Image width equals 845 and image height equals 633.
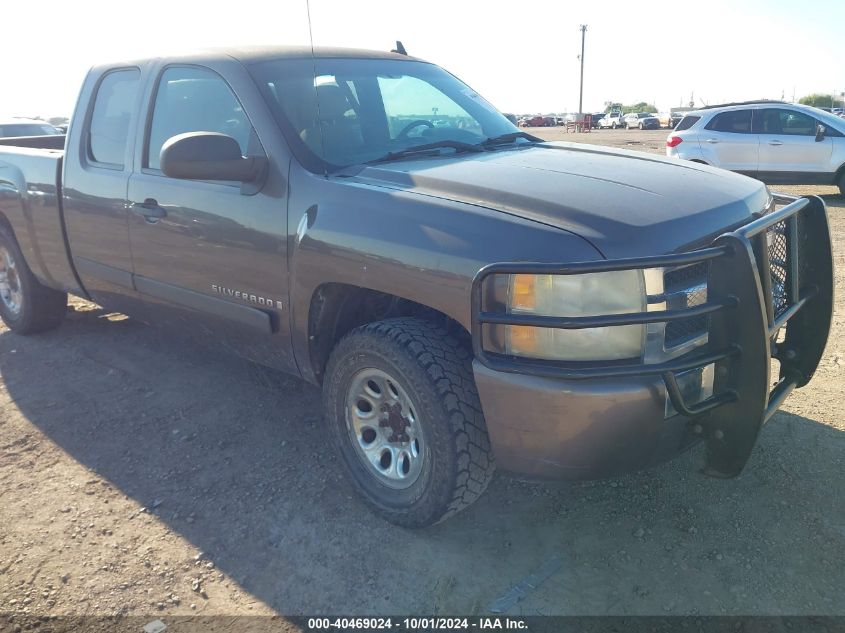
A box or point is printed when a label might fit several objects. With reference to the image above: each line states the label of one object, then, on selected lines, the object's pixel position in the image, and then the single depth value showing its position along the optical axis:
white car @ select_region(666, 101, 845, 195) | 11.82
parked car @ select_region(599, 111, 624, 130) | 59.92
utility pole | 73.69
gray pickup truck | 2.38
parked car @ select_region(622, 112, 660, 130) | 53.50
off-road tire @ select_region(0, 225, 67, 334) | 5.18
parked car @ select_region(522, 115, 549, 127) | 71.17
